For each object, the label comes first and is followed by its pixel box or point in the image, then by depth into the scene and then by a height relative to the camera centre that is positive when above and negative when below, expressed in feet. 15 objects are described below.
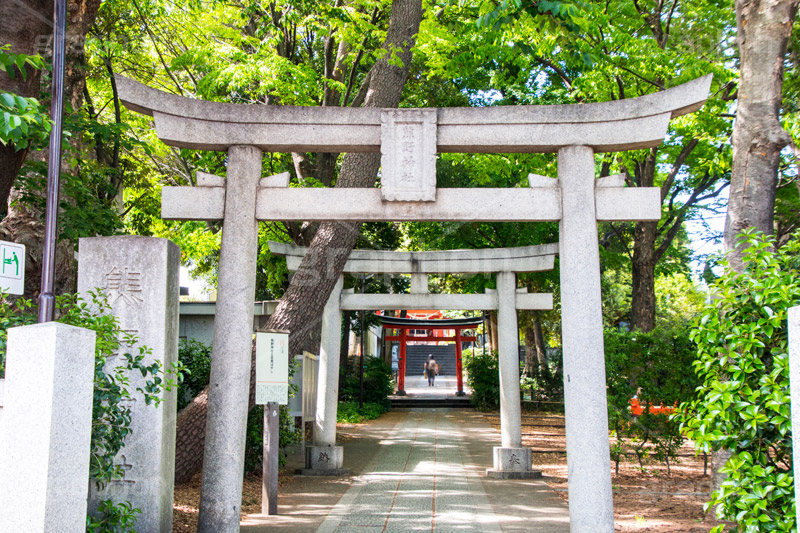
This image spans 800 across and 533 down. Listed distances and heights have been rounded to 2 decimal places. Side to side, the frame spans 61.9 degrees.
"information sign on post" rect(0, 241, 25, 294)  15.85 +1.98
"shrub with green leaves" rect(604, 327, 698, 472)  32.60 -1.41
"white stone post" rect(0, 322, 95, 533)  11.79 -1.46
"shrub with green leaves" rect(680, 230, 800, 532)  13.64 -0.84
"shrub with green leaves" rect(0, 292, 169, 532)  15.08 -0.90
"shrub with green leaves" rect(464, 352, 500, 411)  77.82 -3.47
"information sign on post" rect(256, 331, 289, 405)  25.57 -0.67
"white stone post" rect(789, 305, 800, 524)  10.59 -0.42
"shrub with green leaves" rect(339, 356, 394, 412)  74.69 -3.83
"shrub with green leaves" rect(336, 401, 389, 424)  62.90 -6.09
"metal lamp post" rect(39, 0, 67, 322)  15.76 +4.61
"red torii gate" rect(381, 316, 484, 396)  82.07 +3.16
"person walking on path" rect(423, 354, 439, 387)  111.14 -3.16
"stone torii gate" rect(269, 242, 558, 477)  34.86 +2.64
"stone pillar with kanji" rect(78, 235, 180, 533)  18.16 +0.58
